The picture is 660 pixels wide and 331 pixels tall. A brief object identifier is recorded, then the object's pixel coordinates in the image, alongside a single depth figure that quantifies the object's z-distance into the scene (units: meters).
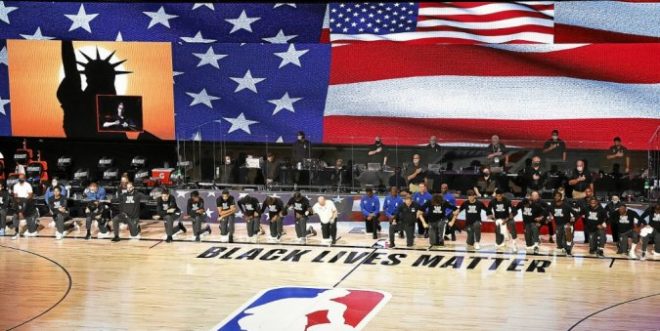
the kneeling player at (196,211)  31.17
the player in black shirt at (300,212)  30.72
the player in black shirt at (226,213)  31.14
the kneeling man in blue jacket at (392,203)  30.67
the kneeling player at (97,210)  31.98
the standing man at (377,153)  32.38
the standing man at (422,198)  30.91
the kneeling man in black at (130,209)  31.61
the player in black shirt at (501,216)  29.59
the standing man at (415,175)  31.91
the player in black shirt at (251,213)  30.89
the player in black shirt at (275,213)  30.88
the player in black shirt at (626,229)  28.27
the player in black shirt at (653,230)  28.09
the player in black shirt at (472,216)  29.64
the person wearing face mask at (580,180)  30.39
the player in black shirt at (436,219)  29.73
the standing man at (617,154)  30.41
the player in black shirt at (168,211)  31.17
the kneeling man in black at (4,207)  32.38
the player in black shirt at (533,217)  28.97
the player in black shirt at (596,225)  28.39
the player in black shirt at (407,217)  29.77
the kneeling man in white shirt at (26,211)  32.19
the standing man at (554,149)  31.05
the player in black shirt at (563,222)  28.53
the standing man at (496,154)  31.47
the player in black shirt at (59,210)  31.84
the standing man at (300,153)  32.75
